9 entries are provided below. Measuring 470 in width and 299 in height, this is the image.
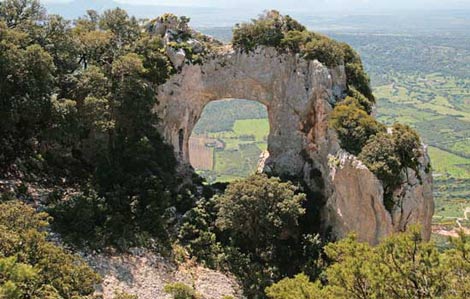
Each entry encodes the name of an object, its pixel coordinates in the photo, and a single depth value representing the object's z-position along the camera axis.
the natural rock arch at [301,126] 28.02
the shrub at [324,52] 33.69
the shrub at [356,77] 35.47
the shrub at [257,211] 28.45
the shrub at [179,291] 23.02
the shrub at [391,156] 27.34
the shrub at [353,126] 29.17
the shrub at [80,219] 24.77
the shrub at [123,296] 21.06
